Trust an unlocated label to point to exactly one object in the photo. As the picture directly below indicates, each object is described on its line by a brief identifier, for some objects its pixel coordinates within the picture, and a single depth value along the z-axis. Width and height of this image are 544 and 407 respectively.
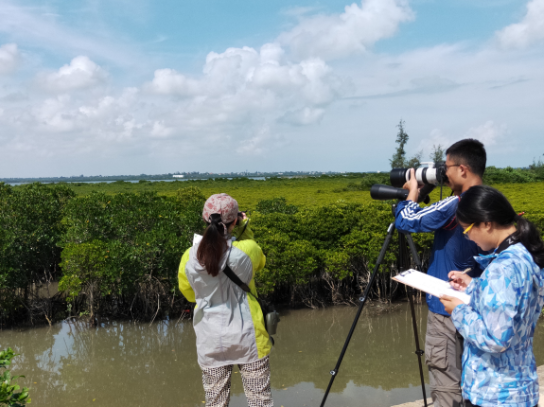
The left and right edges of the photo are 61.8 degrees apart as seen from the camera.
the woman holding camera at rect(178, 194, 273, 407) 2.51
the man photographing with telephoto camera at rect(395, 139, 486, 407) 2.62
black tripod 3.21
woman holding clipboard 1.66
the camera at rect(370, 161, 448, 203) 2.83
